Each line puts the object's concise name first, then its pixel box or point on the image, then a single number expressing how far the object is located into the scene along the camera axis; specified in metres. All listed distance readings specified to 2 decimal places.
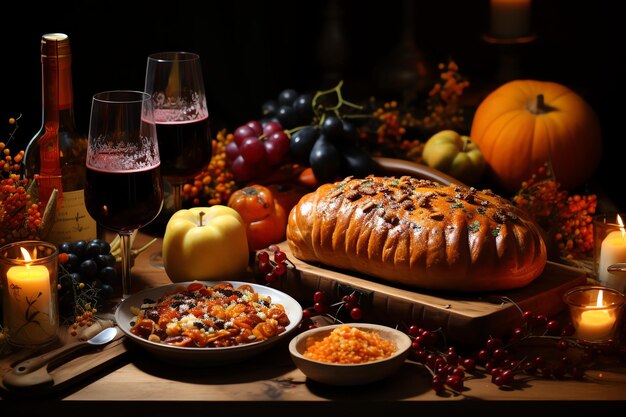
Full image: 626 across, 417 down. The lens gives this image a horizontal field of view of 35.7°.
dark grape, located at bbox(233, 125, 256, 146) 2.65
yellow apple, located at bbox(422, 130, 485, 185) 2.76
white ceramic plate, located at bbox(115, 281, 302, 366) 1.85
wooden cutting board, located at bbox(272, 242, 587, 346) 1.92
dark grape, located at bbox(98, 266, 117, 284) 2.17
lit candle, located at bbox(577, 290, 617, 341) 1.95
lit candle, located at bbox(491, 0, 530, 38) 3.54
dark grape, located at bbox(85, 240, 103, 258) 2.17
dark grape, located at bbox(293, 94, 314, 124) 2.75
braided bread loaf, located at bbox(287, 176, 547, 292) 1.99
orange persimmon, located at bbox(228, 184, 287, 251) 2.49
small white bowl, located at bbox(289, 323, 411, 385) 1.78
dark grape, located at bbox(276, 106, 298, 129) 2.77
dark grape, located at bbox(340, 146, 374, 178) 2.59
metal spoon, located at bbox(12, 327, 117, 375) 1.82
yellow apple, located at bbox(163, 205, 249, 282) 2.24
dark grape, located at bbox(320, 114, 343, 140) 2.56
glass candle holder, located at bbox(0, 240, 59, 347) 1.94
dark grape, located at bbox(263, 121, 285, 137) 2.67
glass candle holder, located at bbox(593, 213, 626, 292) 2.16
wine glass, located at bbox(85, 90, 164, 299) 1.95
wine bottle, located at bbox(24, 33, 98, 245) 2.23
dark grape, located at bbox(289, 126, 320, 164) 2.61
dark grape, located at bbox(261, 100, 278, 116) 2.89
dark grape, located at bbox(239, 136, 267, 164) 2.59
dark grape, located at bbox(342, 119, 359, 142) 2.60
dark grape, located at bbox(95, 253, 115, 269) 2.18
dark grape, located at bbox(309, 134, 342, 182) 2.54
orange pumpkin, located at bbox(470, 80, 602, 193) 2.82
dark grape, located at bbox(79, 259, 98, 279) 2.14
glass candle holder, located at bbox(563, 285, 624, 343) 1.95
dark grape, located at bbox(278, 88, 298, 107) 2.85
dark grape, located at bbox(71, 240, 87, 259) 2.16
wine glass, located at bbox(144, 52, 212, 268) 2.25
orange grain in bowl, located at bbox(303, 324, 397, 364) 1.81
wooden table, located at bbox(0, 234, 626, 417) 1.78
